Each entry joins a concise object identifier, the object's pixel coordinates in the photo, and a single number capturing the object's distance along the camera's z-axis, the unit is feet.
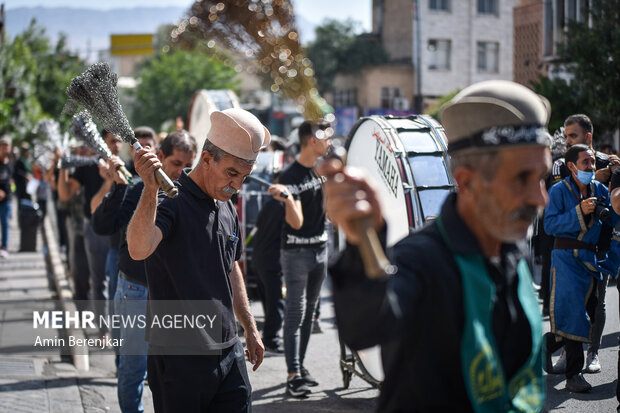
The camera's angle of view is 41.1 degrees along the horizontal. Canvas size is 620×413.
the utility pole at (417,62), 135.54
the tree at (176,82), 166.40
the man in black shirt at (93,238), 28.63
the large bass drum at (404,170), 18.74
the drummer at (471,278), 7.09
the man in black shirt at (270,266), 27.58
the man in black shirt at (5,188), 49.96
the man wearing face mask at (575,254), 21.48
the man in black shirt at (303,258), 22.25
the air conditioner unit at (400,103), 146.92
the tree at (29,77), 64.75
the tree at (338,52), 152.97
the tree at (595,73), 53.88
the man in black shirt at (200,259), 12.03
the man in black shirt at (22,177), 55.72
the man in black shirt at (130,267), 17.43
